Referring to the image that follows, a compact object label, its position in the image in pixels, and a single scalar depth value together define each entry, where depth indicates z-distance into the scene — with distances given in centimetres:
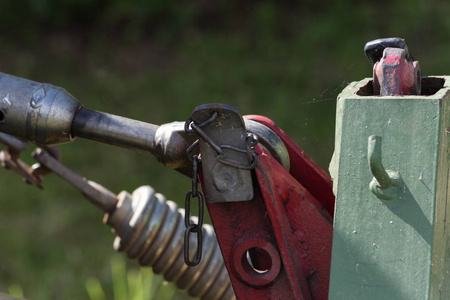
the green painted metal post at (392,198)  214
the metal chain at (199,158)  221
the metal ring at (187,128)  222
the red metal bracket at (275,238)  222
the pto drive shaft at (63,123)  228
